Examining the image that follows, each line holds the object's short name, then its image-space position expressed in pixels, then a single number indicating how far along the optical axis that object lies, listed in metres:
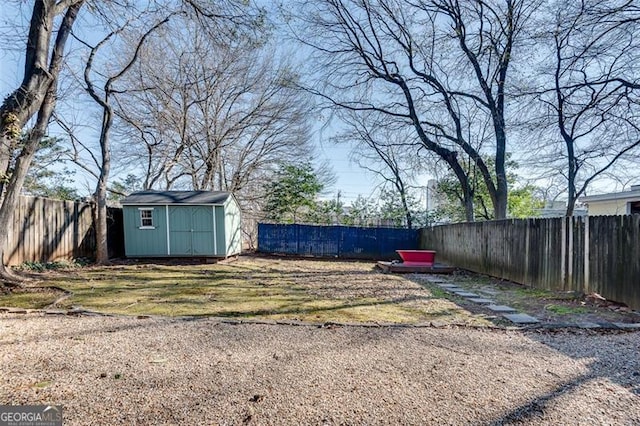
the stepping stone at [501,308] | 4.73
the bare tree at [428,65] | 10.52
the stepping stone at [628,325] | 3.73
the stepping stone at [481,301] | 5.28
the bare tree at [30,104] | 5.29
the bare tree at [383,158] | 14.89
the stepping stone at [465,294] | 6.02
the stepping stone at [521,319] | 4.07
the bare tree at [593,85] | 6.99
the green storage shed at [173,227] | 10.67
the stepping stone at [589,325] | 3.79
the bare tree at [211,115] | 13.30
